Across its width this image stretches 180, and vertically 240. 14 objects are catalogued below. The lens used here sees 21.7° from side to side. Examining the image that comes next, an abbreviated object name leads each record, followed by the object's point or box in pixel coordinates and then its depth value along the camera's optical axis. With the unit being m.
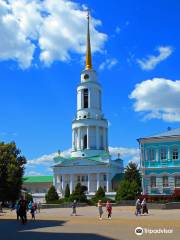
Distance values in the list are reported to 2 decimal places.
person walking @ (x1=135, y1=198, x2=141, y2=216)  35.16
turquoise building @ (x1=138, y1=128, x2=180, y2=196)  60.06
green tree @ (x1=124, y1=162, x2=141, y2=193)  72.88
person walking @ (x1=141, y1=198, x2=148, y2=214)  36.88
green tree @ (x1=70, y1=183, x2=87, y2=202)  67.12
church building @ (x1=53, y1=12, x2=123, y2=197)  91.00
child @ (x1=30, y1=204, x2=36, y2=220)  34.53
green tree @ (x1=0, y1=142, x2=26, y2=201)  52.34
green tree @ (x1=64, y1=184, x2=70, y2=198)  80.89
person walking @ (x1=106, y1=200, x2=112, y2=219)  33.18
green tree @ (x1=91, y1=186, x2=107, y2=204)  69.12
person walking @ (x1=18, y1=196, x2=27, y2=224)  28.16
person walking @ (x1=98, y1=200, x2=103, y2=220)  32.89
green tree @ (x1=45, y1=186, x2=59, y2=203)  77.38
